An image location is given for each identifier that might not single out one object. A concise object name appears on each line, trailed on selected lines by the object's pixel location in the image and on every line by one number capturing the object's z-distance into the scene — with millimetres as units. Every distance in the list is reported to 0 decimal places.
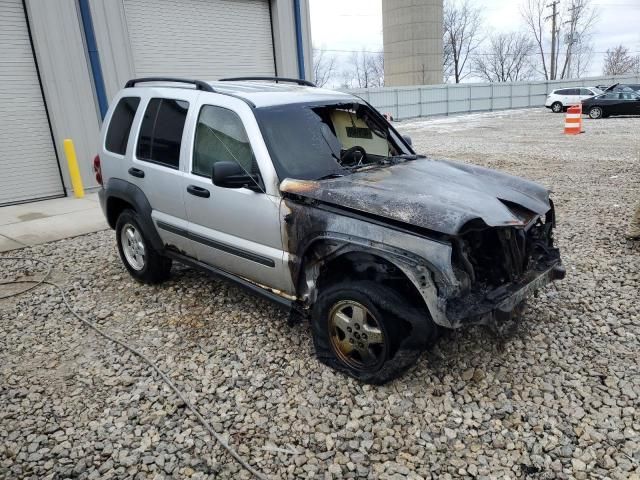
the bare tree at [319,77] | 69850
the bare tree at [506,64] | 70625
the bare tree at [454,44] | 67688
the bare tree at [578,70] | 73700
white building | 9453
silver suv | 2990
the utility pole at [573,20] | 58116
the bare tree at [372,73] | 77312
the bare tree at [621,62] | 75250
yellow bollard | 9891
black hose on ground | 2735
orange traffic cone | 18328
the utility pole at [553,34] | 51125
